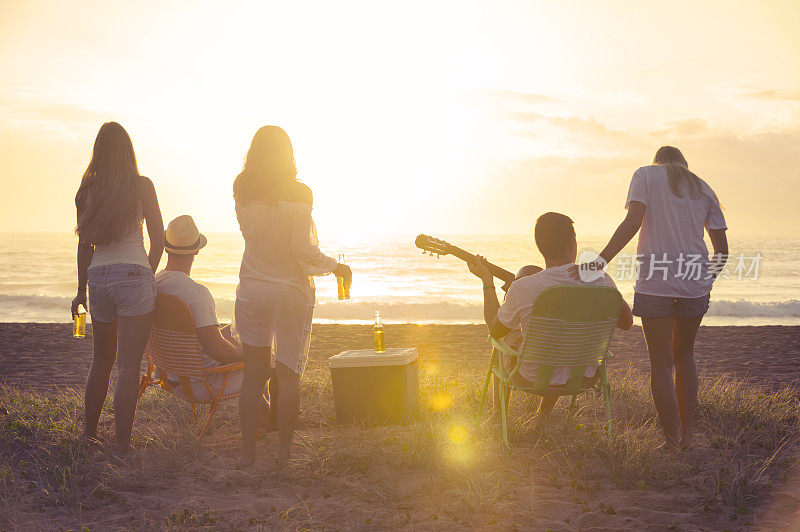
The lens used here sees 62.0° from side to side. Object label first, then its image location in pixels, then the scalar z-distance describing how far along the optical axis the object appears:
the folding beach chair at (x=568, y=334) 4.00
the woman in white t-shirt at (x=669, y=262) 4.16
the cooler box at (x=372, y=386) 4.93
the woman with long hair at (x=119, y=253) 4.06
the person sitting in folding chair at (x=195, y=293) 4.48
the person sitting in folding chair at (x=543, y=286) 4.06
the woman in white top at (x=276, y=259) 3.89
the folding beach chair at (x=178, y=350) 4.46
